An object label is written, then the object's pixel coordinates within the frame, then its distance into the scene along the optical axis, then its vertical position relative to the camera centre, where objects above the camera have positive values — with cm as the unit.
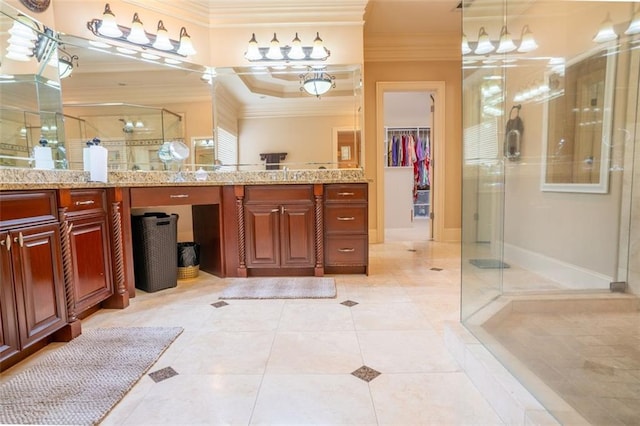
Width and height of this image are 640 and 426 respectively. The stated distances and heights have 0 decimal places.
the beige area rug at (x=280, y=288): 238 -83
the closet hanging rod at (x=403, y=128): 655 +100
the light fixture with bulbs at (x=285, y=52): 325 +129
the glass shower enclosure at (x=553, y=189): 158 -10
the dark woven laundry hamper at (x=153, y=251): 252 -53
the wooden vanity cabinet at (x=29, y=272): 137 -40
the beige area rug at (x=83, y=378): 115 -81
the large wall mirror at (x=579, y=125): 213 +36
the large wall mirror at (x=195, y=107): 271 +72
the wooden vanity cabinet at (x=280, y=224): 279 -37
